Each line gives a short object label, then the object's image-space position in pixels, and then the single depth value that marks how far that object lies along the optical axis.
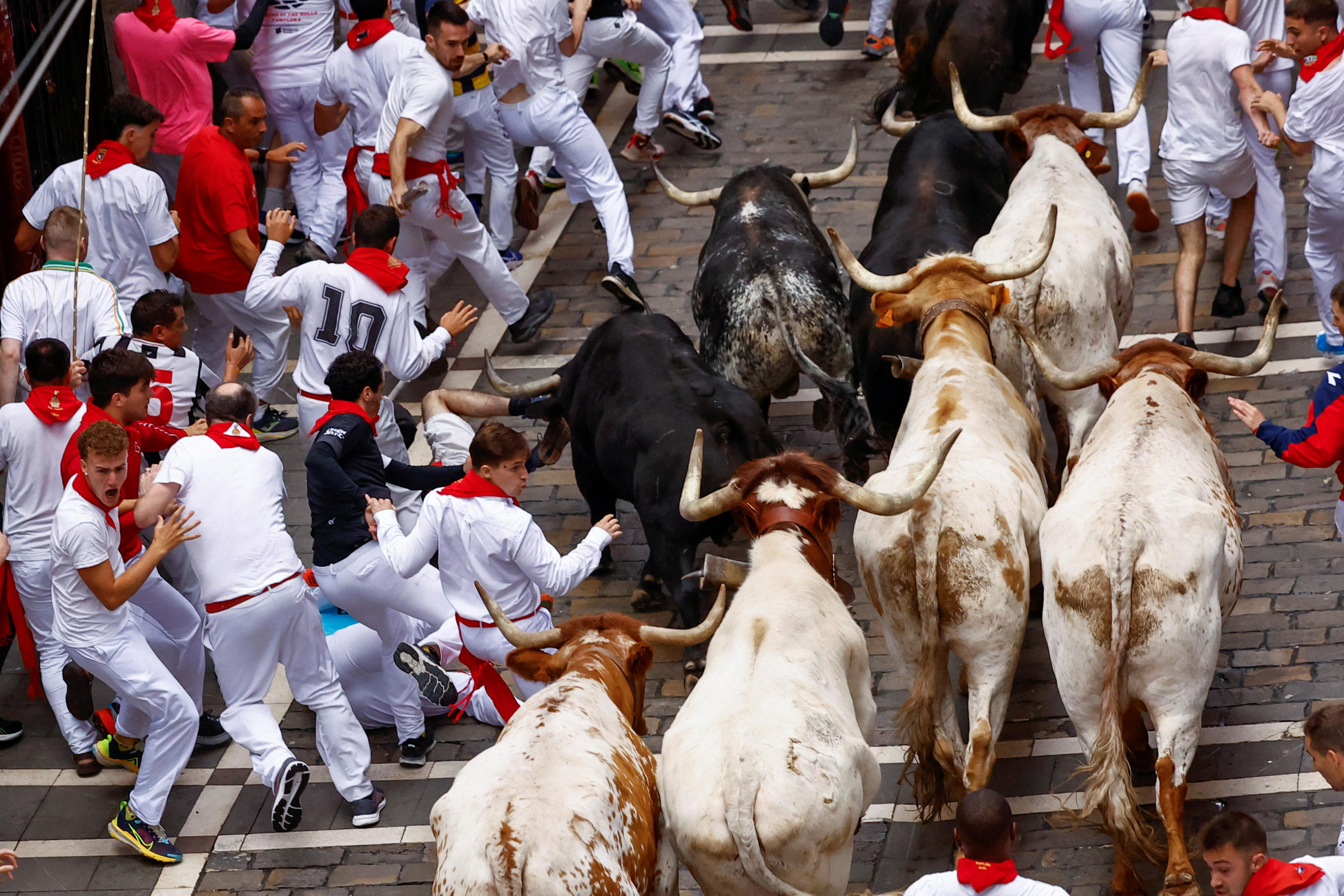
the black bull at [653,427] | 16.20
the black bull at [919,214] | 17.70
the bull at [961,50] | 24.30
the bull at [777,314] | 18.48
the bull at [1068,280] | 16.87
